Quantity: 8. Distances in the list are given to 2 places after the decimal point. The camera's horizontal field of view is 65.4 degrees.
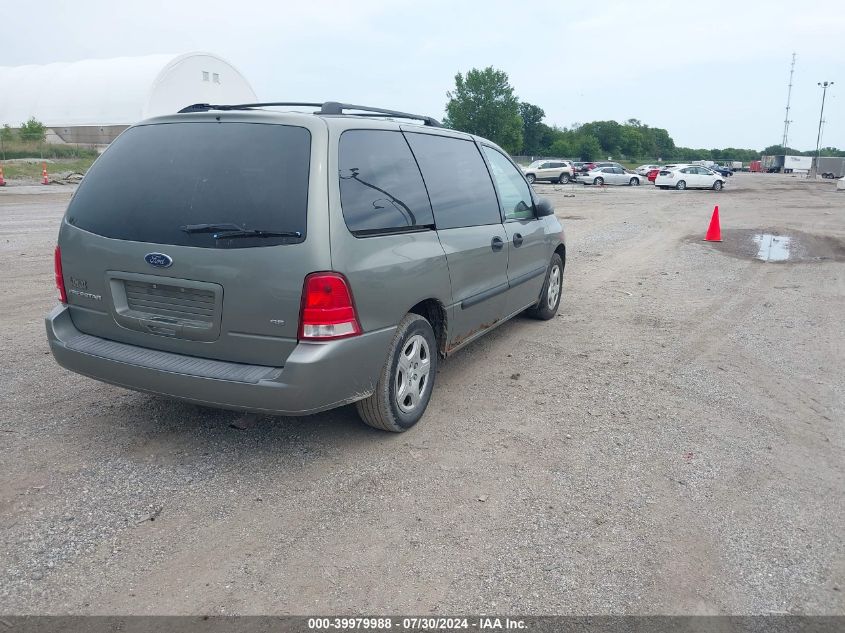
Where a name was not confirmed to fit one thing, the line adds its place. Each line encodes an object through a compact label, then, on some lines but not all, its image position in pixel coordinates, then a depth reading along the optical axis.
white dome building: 54.94
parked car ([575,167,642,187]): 45.00
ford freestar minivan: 3.42
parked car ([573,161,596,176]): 47.05
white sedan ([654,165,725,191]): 38.69
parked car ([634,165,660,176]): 59.80
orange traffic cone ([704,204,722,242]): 14.05
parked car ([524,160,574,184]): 44.88
